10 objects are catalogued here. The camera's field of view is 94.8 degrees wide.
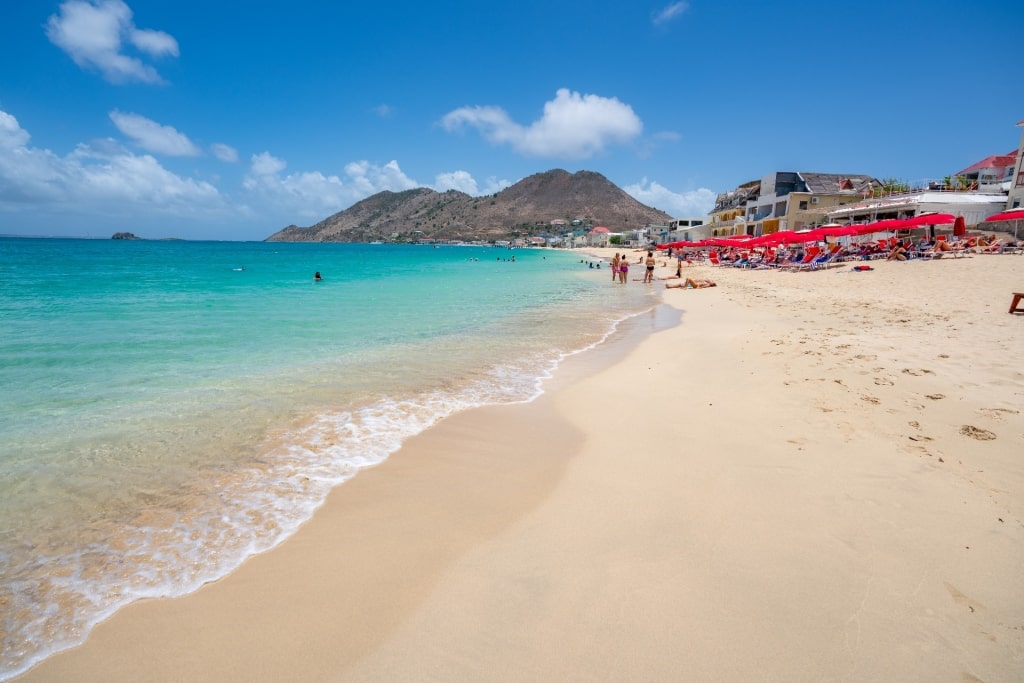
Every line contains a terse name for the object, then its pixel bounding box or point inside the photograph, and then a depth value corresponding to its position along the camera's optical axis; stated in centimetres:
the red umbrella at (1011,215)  2167
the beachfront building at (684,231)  6744
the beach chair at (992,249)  2103
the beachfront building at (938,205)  2939
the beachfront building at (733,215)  5794
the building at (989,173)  3785
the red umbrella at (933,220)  2138
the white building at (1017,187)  2868
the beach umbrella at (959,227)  2355
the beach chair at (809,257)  2519
